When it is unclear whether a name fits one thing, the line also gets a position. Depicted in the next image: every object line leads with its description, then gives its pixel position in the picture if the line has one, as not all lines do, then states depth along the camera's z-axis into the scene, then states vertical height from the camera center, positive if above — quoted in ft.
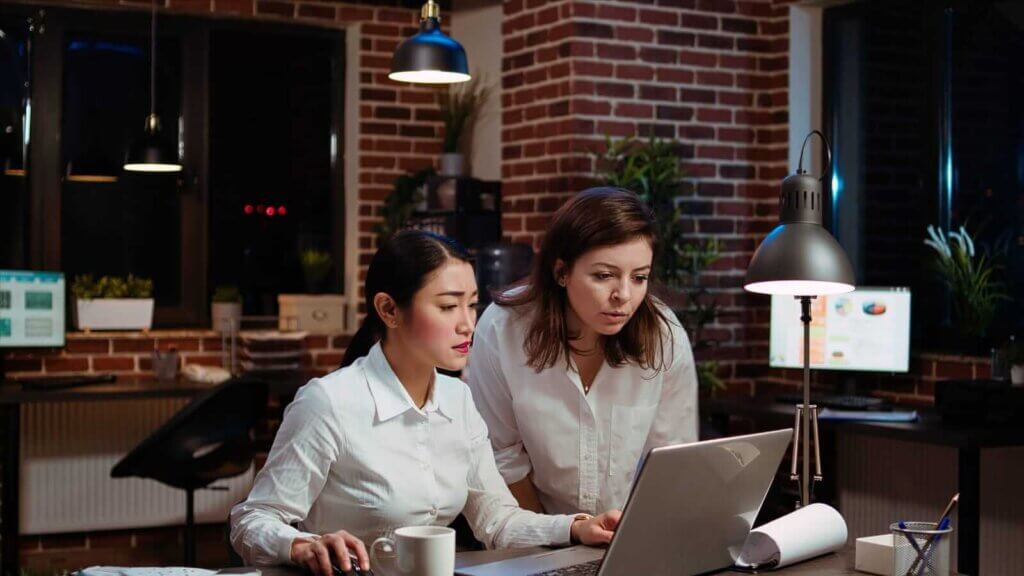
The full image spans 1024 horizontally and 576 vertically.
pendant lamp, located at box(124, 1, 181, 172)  17.54 +1.58
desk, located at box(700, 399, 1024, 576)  12.62 -1.65
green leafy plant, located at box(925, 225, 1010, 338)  15.61 -0.06
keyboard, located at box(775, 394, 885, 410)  14.80 -1.45
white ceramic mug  5.88 -1.27
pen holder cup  6.61 -1.40
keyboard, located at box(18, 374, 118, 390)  16.61 -1.47
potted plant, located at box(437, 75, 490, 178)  19.24 +2.38
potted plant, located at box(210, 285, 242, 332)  19.06 -0.57
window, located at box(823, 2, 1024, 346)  15.81 +1.79
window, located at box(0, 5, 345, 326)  18.78 +1.77
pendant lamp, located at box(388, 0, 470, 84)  13.85 +2.34
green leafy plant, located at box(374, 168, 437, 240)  19.61 +1.10
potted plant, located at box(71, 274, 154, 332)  18.62 -0.48
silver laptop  5.87 -1.14
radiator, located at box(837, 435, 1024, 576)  14.83 -2.58
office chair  15.40 -2.12
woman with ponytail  7.19 -0.95
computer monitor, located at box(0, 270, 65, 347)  17.20 -0.54
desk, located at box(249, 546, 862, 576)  6.83 -1.56
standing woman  8.99 -0.80
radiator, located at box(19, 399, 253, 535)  18.25 -2.92
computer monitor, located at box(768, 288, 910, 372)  15.55 -0.66
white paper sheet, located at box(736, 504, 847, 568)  6.86 -1.42
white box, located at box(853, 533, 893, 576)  6.77 -1.47
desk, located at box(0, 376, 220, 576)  16.07 -1.92
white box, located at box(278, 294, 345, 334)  19.58 -0.65
